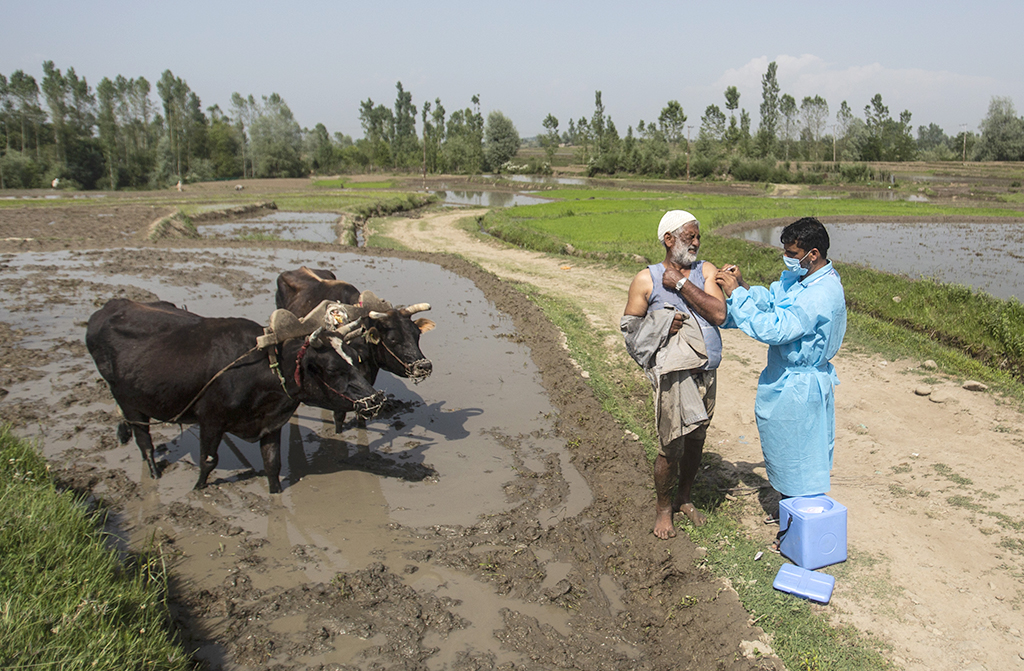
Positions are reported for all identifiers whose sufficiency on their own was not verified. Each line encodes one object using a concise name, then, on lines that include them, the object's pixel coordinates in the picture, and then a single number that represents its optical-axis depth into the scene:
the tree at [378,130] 78.38
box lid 3.53
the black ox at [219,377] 4.97
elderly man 3.75
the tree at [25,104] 54.38
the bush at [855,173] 50.16
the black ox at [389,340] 5.80
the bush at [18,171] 45.34
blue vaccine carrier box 3.71
